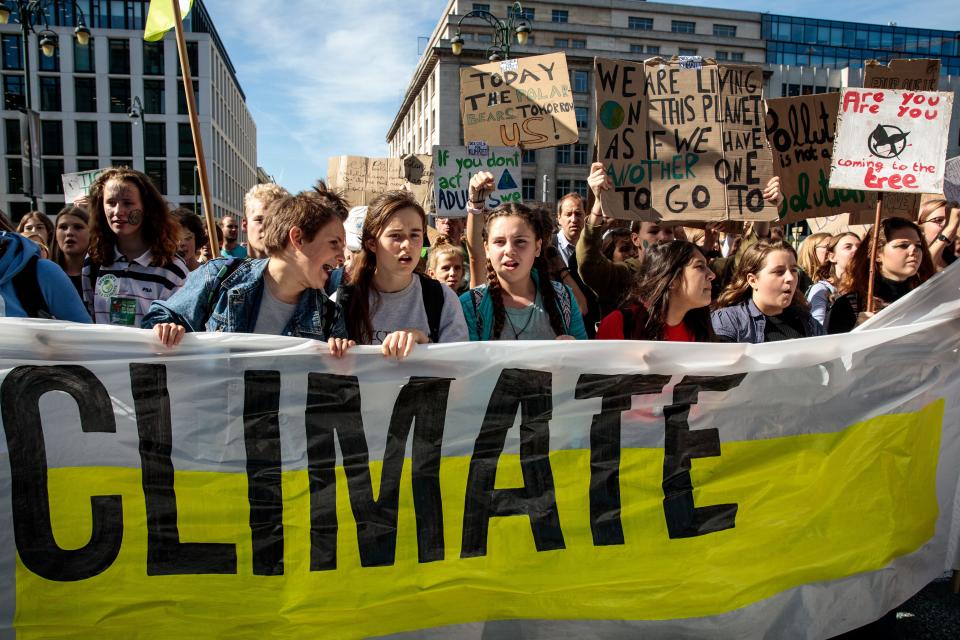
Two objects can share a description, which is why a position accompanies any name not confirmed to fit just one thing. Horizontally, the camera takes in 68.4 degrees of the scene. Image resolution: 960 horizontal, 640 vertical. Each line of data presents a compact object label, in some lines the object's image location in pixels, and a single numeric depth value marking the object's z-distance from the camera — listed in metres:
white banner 2.17
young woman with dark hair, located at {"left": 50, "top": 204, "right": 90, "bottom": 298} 4.06
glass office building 59.22
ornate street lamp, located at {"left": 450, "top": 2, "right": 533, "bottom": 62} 12.47
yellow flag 4.39
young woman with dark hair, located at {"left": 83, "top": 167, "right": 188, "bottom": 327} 3.19
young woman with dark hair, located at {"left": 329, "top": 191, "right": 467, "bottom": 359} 2.72
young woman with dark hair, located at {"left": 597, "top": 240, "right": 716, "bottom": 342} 3.03
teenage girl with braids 2.93
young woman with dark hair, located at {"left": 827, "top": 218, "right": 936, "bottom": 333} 3.78
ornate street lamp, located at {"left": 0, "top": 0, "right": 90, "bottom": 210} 11.56
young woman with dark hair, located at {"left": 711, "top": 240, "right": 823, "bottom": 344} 3.28
